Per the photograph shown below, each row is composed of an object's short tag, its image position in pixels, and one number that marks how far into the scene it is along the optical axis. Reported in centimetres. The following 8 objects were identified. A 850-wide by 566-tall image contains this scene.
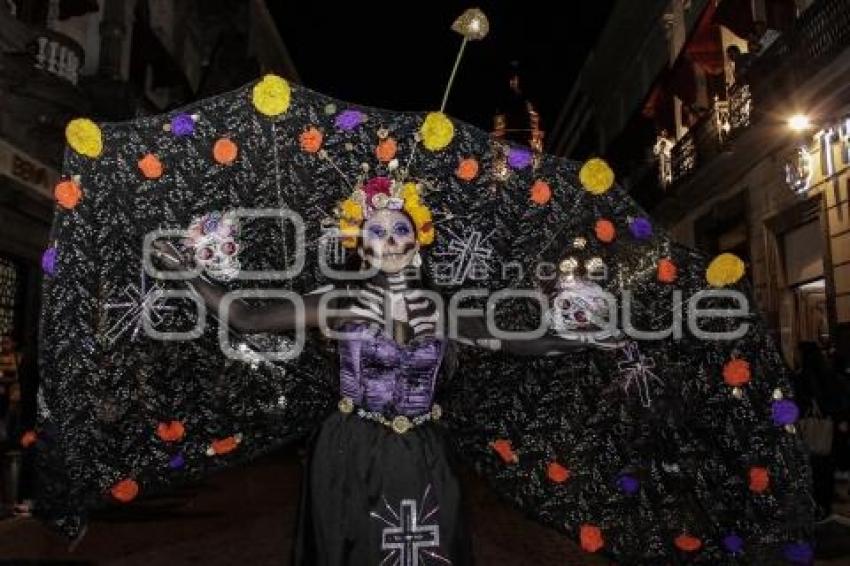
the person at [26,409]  908
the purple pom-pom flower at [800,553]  390
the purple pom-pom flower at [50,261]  368
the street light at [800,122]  1370
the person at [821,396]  809
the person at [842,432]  838
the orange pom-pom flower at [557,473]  425
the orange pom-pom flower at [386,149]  408
